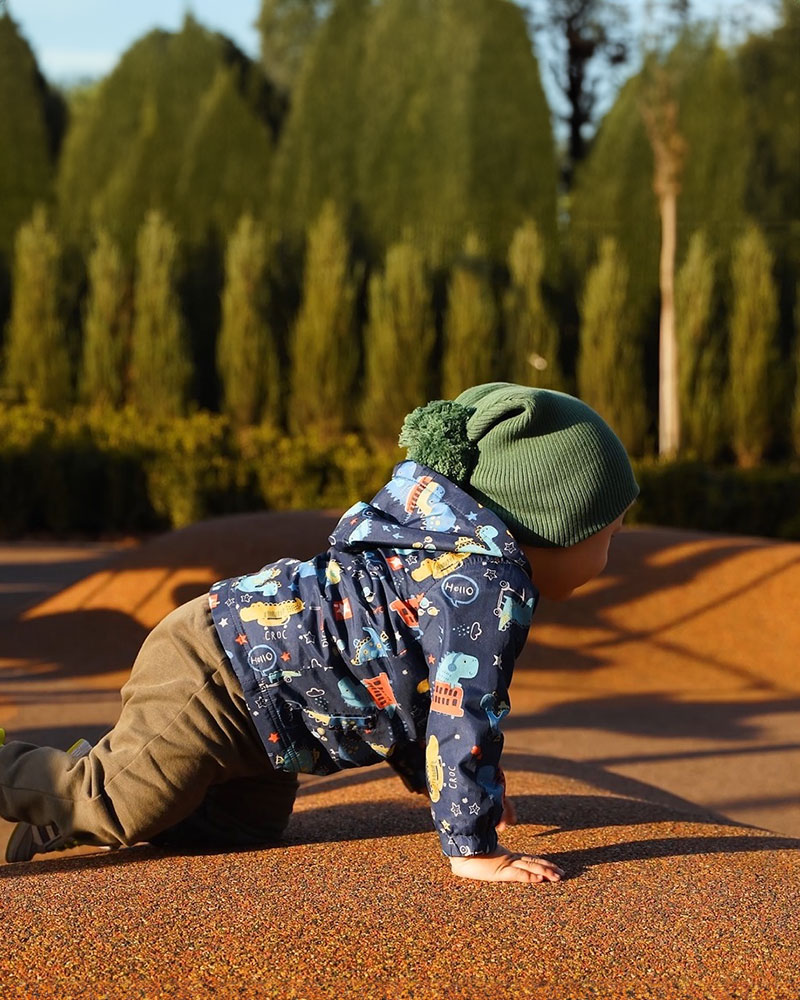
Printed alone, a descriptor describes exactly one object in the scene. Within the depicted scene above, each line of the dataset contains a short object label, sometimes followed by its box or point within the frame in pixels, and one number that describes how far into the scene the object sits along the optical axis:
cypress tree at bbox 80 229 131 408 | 12.88
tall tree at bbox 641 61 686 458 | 12.22
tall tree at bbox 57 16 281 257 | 14.43
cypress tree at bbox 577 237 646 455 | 12.23
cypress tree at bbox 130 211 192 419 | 12.70
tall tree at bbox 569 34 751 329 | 13.59
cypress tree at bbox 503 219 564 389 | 12.45
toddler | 2.38
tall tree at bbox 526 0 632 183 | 20.12
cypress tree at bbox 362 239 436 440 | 12.33
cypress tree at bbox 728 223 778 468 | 12.12
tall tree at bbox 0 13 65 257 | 14.85
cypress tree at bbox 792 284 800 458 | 12.12
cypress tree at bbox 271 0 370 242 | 14.30
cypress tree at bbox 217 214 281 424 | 12.73
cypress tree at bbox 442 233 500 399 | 12.28
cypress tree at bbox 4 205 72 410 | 12.98
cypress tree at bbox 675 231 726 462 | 12.24
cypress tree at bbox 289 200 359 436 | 12.55
